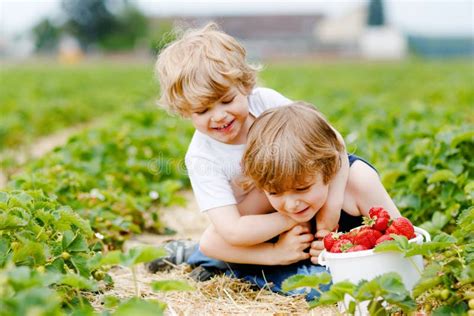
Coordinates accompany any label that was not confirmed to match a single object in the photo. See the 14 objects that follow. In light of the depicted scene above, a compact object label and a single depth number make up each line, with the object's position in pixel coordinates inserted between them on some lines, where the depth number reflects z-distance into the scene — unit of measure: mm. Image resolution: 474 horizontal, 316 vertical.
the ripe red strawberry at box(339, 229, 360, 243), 2783
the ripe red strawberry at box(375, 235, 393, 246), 2692
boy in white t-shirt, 3164
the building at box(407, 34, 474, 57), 76125
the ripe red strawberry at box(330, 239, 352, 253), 2742
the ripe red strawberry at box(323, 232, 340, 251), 2824
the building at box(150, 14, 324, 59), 74625
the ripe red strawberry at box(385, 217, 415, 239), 2746
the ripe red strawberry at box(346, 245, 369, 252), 2713
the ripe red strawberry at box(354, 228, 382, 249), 2738
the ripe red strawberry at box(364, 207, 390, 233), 2768
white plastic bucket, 2672
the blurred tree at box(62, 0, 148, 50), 71438
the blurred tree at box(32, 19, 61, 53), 79000
